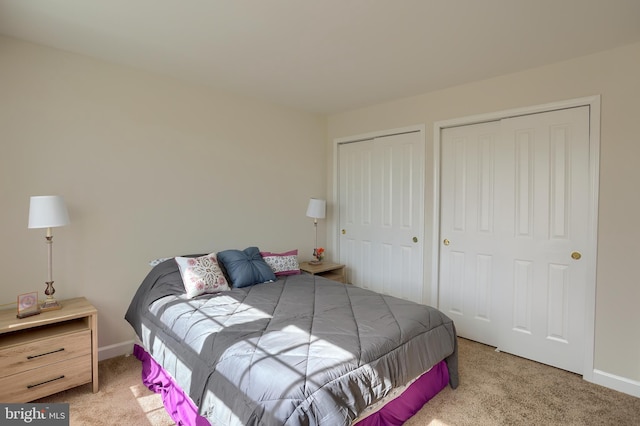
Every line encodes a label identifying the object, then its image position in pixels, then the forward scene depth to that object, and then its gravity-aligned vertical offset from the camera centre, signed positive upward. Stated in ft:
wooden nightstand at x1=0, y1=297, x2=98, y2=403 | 6.51 -3.08
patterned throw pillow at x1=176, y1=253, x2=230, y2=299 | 8.35 -1.80
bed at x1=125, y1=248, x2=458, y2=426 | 4.74 -2.51
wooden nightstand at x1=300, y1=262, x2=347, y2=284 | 12.09 -2.34
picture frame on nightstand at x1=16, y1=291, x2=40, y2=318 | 6.93 -2.13
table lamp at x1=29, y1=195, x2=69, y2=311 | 7.07 -0.24
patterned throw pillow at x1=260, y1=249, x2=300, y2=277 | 10.69 -1.82
